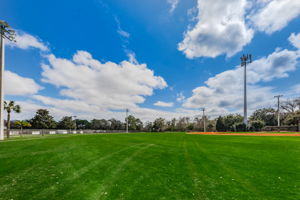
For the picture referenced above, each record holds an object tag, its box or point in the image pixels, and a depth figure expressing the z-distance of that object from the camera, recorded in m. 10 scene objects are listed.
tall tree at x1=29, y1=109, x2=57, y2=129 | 64.19
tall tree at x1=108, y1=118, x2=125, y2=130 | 101.18
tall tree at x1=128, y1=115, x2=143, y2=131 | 95.88
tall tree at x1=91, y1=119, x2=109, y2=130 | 106.69
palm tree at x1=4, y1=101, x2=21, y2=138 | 28.11
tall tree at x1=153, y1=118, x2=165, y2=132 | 95.20
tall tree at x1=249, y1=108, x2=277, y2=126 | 62.16
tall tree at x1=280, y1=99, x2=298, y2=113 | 57.67
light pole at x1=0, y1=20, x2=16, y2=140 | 22.12
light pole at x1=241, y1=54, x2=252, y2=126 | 47.78
